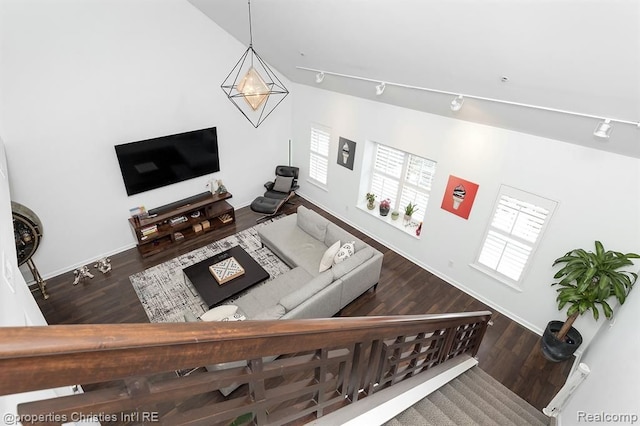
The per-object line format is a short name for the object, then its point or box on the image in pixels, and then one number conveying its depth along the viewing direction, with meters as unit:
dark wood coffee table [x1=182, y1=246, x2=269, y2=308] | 4.60
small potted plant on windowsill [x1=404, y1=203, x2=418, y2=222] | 5.96
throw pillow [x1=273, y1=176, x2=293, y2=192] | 7.46
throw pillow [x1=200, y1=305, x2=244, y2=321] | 3.91
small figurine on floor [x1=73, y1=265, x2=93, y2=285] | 5.21
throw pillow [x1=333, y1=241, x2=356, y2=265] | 4.82
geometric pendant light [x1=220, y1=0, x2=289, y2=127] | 3.57
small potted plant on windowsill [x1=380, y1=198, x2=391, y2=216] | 6.28
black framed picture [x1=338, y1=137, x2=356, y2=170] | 6.34
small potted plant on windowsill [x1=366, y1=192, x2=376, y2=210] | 6.47
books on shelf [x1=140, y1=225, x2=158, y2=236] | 5.73
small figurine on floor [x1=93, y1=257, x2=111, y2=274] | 5.42
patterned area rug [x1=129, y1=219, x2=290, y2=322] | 4.80
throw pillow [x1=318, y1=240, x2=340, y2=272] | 4.82
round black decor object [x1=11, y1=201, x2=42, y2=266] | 4.15
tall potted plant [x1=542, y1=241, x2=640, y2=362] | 3.55
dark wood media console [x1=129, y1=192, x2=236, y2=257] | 5.79
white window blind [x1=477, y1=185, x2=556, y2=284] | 4.28
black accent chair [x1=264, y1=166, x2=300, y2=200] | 7.39
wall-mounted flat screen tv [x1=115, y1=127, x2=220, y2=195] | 5.45
